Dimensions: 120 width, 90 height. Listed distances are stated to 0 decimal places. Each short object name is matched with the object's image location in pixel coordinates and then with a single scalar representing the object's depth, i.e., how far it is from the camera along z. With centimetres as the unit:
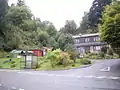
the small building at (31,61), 1041
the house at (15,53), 1487
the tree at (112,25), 894
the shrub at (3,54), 1661
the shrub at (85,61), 1068
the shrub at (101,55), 1513
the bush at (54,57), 989
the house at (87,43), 2161
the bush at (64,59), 1003
